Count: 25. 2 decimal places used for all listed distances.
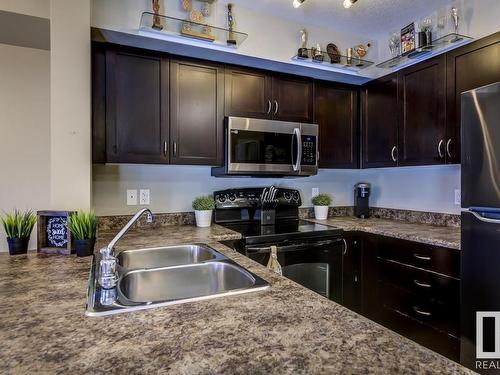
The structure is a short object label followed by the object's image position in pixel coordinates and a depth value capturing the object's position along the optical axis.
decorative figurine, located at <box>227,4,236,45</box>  2.26
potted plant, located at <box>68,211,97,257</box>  1.53
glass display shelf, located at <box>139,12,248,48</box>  2.04
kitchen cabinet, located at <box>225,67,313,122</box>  2.43
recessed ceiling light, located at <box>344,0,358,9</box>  1.77
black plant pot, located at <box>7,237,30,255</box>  1.56
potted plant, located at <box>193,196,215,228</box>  2.48
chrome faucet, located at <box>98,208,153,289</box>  1.08
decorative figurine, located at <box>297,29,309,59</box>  2.56
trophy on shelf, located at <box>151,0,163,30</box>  2.04
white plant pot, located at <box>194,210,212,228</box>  2.48
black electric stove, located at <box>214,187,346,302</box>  2.21
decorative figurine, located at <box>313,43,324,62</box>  2.59
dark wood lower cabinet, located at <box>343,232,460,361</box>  1.92
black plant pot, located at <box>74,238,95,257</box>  1.53
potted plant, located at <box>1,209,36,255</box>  1.56
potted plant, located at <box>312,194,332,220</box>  2.99
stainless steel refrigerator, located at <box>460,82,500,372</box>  1.60
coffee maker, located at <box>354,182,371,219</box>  3.09
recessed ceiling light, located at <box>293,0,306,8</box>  1.79
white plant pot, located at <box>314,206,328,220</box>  2.99
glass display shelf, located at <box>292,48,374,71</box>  2.59
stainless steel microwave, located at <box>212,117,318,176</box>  2.35
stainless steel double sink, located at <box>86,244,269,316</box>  1.30
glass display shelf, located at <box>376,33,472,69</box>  2.26
